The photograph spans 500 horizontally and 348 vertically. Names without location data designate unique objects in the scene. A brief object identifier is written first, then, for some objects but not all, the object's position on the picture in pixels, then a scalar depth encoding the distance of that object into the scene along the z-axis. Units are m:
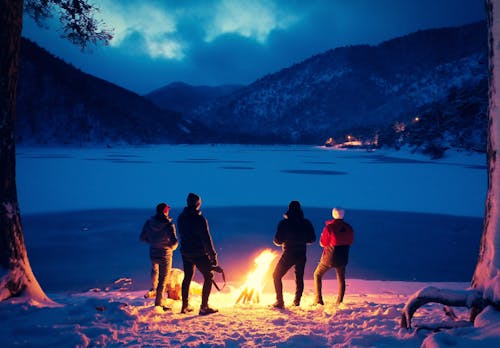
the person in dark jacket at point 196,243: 5.05
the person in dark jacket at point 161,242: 5.45
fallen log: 3.58
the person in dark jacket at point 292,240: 5.46
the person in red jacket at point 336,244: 5.61
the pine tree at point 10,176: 4.68
